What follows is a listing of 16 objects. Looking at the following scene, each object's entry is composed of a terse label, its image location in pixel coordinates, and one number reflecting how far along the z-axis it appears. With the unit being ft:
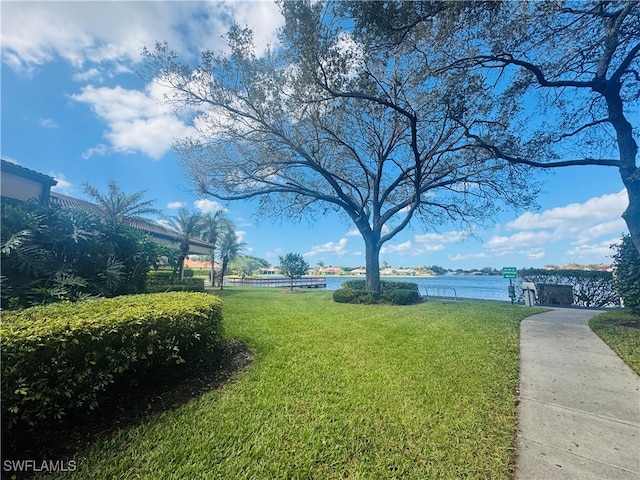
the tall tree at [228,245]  86.83
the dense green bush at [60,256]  14.30
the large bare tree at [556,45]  18.16
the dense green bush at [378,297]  37.11
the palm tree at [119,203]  54.49
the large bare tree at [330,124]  22.34
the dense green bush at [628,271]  22.93
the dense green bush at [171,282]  35.92
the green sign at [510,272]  38.22
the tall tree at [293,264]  71.31
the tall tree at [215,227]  75.81
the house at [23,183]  29.12
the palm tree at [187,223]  69.41
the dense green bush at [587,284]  35.70
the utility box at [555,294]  38.58
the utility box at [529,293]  36.32
